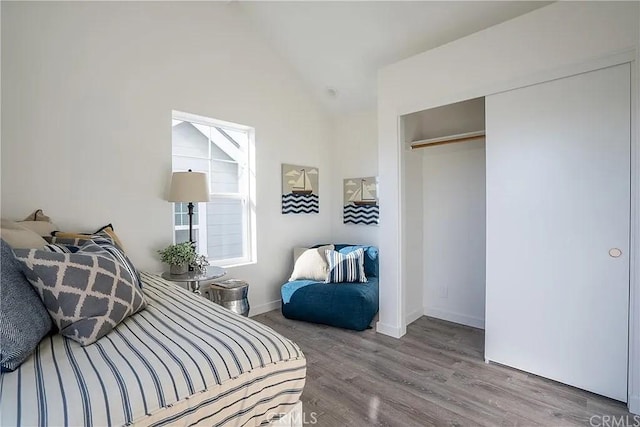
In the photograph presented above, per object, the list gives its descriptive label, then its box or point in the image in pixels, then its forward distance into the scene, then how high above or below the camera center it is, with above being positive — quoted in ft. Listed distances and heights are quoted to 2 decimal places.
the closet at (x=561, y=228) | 6.03 -0.36
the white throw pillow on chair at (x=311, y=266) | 10.93 -1.88
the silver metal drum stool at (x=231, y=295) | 9.06 -2.38
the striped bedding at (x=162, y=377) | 2.52 -1.50
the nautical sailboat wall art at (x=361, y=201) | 12.53 +0.48
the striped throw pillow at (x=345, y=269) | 10.68 -1.92
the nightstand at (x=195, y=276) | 8.00 -1.64
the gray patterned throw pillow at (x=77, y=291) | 3.67 -0.94
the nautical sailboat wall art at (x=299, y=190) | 12.13 +0.94
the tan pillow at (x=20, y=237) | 4.74 -0.34
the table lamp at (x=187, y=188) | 8.41 +0.70
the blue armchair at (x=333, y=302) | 9.66 -2.86
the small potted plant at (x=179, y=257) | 8.34 -1.15
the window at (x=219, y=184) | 9.99 +1.04
